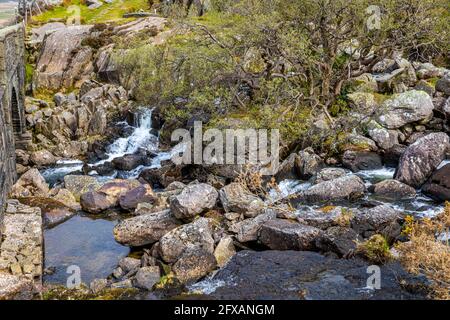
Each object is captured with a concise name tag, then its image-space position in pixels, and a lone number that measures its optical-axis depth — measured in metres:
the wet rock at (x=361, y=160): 26.70
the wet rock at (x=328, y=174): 24.97
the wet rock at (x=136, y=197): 25.23
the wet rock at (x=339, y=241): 17.27
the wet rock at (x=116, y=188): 26.05
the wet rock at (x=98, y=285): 16.48
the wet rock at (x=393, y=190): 22.90
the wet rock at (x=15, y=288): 15.54
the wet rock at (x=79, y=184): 27.92
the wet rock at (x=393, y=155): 26.84
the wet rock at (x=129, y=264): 18.33
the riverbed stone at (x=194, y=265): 16.44
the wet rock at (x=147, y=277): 16.27
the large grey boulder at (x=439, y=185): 21.92
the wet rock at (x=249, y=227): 19.00
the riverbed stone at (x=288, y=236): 17.91
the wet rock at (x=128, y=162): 32.47
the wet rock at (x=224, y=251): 17.80
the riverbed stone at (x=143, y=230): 20.27
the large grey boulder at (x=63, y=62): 46.91
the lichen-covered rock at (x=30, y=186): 27.56
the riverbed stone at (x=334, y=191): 22.95
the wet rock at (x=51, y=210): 24.14
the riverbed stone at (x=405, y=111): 28.80
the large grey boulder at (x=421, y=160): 23.84
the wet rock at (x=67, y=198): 26.05
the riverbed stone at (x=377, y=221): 18.45
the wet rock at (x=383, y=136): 28.03
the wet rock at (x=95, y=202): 25.28
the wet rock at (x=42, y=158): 35.16
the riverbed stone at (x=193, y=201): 20.73
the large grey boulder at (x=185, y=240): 18.08
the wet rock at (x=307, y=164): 26.31
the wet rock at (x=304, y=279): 14.72
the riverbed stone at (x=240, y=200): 21.14
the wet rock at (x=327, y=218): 19.28
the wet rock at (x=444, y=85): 30.69
